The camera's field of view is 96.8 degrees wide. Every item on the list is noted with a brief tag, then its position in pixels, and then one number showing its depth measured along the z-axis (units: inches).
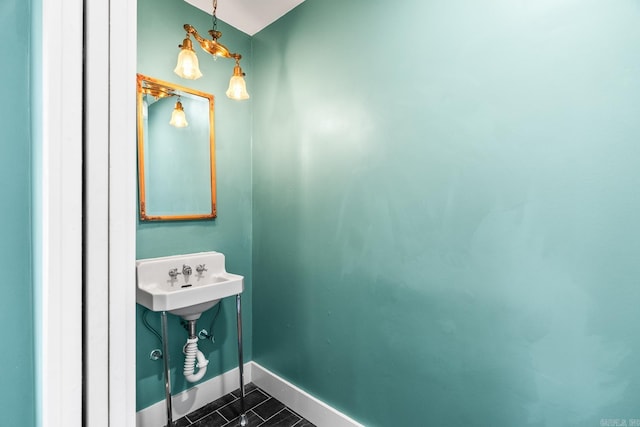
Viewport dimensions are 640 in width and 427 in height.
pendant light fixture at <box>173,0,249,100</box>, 59.4
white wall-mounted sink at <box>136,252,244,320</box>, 57.3
